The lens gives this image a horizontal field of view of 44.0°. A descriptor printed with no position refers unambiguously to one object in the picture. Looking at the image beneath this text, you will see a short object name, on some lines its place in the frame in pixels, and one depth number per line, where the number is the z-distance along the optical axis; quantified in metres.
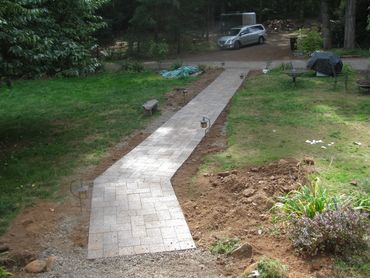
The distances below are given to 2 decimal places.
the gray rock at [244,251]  5.50
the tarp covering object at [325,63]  18.33
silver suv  30.80
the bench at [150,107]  13.51
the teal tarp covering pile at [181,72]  20.99
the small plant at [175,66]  22.61
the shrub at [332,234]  5.36
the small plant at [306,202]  5.88
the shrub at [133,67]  23.28
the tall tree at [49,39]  9.05
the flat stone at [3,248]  5.99
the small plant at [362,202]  6.18
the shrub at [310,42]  26.34
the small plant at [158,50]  27.43
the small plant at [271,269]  4.79
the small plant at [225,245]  5.71
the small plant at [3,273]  5.08
